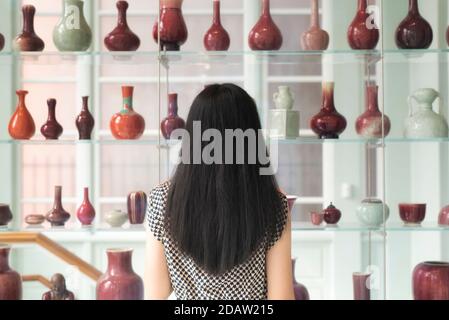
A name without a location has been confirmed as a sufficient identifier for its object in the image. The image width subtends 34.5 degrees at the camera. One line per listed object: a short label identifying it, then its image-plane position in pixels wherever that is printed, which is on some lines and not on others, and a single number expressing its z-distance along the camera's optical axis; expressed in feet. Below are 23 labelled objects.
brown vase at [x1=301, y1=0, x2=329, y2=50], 11.14
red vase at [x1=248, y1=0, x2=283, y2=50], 11.02
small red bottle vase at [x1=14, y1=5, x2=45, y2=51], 11.15
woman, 5.21
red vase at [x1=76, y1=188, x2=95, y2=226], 11.40
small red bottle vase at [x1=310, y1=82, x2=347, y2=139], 11.04
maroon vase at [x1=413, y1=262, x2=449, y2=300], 9.73
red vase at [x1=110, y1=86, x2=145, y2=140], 11.16
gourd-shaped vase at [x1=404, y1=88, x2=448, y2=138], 10.84
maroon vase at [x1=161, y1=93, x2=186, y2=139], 11.10
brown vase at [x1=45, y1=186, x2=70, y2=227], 11.28
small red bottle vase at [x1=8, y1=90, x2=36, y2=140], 11.16
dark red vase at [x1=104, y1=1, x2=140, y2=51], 11.14
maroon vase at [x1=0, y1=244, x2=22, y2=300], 8.46
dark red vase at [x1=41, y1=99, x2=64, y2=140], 11.30
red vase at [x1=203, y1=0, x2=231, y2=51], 11.09
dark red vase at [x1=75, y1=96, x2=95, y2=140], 11.22
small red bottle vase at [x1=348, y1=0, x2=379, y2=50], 10.92
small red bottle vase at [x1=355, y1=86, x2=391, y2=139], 10.98
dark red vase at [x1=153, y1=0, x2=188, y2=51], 10.95
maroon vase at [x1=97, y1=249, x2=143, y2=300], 9.25
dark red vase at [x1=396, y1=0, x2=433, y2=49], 10.89
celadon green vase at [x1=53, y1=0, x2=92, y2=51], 11.00
